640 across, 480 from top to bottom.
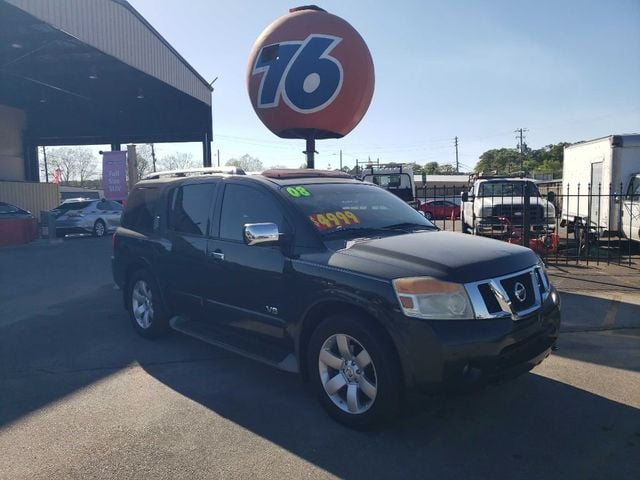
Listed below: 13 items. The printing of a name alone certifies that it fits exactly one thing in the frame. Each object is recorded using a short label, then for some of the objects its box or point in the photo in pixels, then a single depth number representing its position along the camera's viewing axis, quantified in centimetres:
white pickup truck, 1248
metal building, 1316
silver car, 1903
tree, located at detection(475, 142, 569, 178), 7117
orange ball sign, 998
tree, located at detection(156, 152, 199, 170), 6304
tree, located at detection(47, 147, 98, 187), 8529
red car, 3303
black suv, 337
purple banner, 1777
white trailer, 1250
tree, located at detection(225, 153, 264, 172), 5753
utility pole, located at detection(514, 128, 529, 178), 7294
